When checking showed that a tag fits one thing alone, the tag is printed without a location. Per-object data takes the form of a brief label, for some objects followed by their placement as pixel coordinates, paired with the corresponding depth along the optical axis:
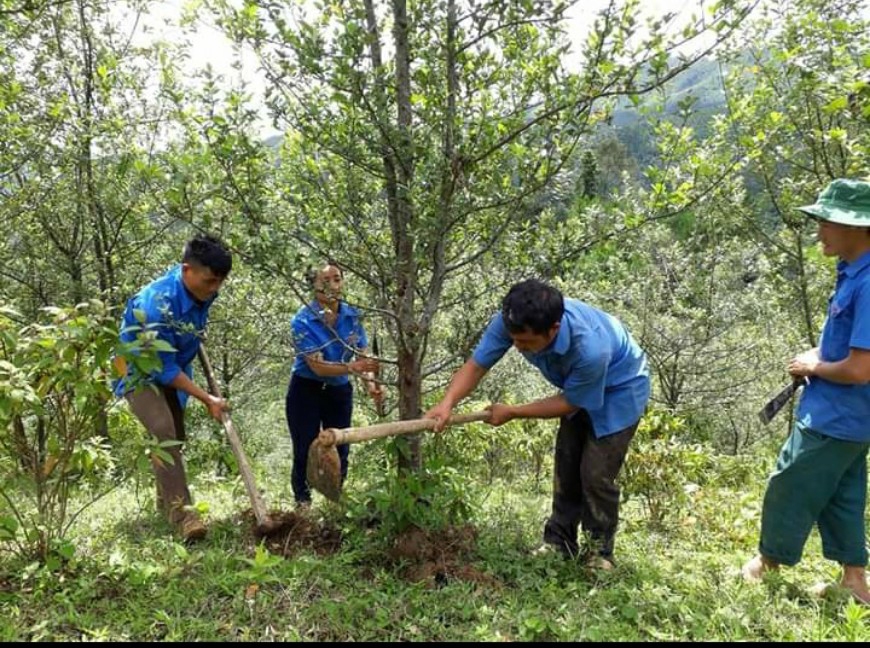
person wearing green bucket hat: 2.73
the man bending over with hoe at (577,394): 2.84
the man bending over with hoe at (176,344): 3.40
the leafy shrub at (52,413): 2.66
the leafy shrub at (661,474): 4.42
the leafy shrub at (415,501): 3.04
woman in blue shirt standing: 3.71
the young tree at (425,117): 2.75
